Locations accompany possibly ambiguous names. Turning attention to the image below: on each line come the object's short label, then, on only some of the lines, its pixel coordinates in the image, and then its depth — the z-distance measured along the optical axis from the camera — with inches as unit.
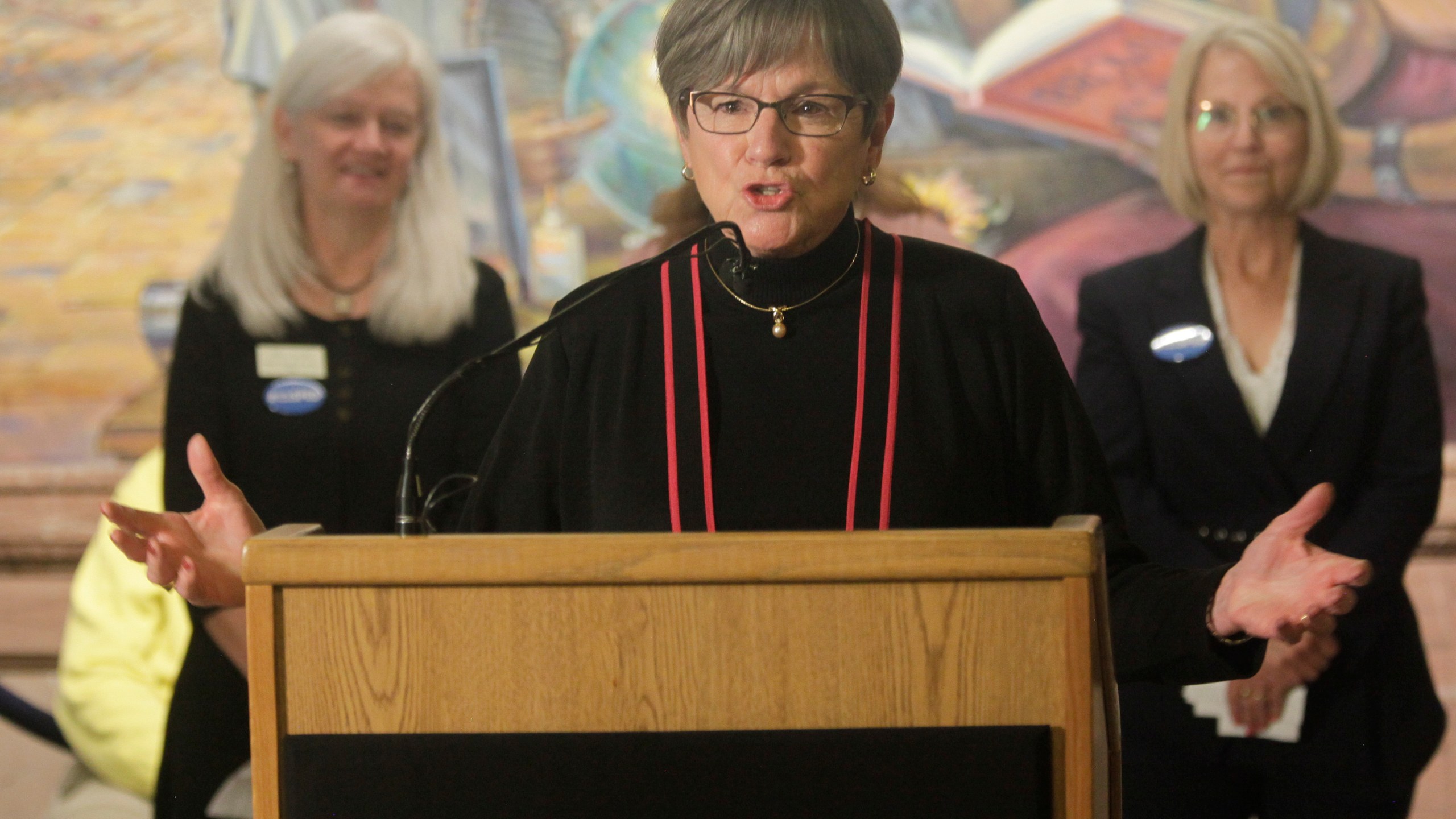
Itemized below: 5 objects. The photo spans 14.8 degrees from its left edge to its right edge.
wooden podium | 181.4
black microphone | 195.3
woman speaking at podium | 234.0
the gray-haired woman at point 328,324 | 266.3
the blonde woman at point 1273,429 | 264.2
